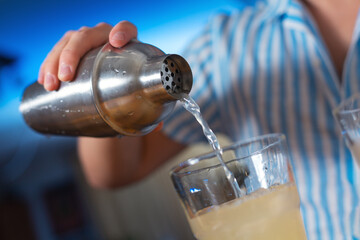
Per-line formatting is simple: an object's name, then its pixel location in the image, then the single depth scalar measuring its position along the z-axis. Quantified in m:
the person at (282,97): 1.10
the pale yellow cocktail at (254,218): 0.53
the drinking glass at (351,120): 0.61
